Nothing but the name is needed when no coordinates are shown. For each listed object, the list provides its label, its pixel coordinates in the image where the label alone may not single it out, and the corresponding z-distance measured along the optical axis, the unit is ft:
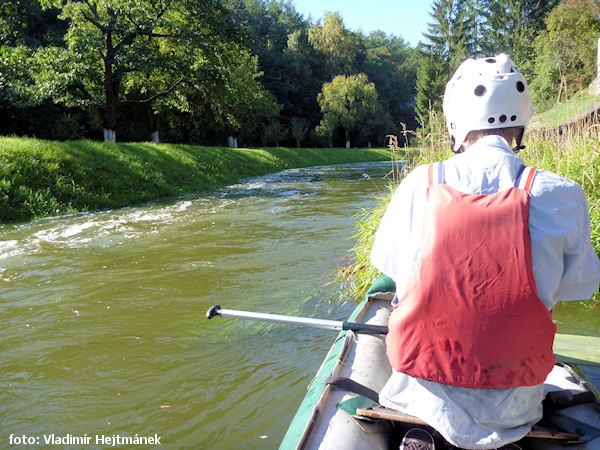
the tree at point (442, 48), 171.94
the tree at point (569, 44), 75.72
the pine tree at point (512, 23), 162.37
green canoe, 5.57
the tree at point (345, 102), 146.00
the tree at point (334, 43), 169.89
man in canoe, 4.47
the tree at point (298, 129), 143.64
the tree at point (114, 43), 46.01
